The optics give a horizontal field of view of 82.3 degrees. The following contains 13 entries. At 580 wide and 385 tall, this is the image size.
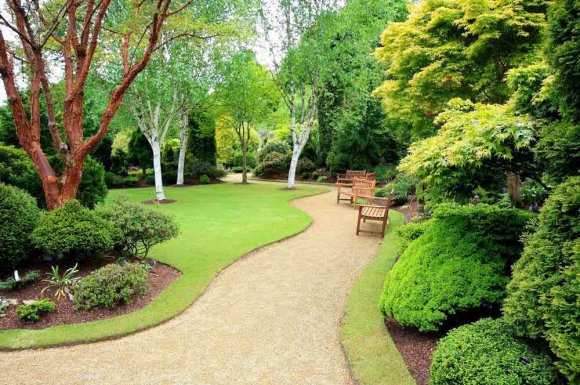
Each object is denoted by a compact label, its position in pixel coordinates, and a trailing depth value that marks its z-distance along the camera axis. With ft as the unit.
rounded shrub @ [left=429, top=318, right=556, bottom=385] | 7.97
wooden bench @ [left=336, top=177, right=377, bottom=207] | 42.05
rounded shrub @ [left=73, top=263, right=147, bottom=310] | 15.20
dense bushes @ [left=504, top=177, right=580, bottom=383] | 7.11
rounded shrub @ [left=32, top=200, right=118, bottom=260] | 16.69
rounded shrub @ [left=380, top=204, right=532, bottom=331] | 11.71
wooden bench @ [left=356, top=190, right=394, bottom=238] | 28.68
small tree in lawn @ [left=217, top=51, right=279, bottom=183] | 49.89
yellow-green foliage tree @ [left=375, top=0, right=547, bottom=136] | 22.24
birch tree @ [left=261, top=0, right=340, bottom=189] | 54.44
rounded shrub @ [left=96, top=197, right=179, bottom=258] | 19.21
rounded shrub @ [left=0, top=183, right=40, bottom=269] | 16.89
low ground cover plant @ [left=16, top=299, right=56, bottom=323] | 14.01
